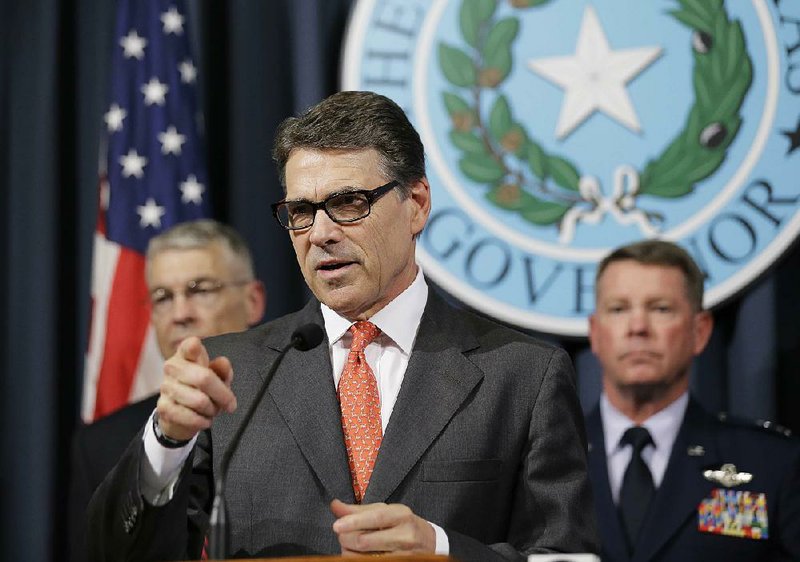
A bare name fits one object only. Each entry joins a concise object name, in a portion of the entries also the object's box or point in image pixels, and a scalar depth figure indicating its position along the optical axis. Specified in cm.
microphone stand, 190
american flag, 425
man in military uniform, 358
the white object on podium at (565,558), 188
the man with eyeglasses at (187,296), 393
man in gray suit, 217
